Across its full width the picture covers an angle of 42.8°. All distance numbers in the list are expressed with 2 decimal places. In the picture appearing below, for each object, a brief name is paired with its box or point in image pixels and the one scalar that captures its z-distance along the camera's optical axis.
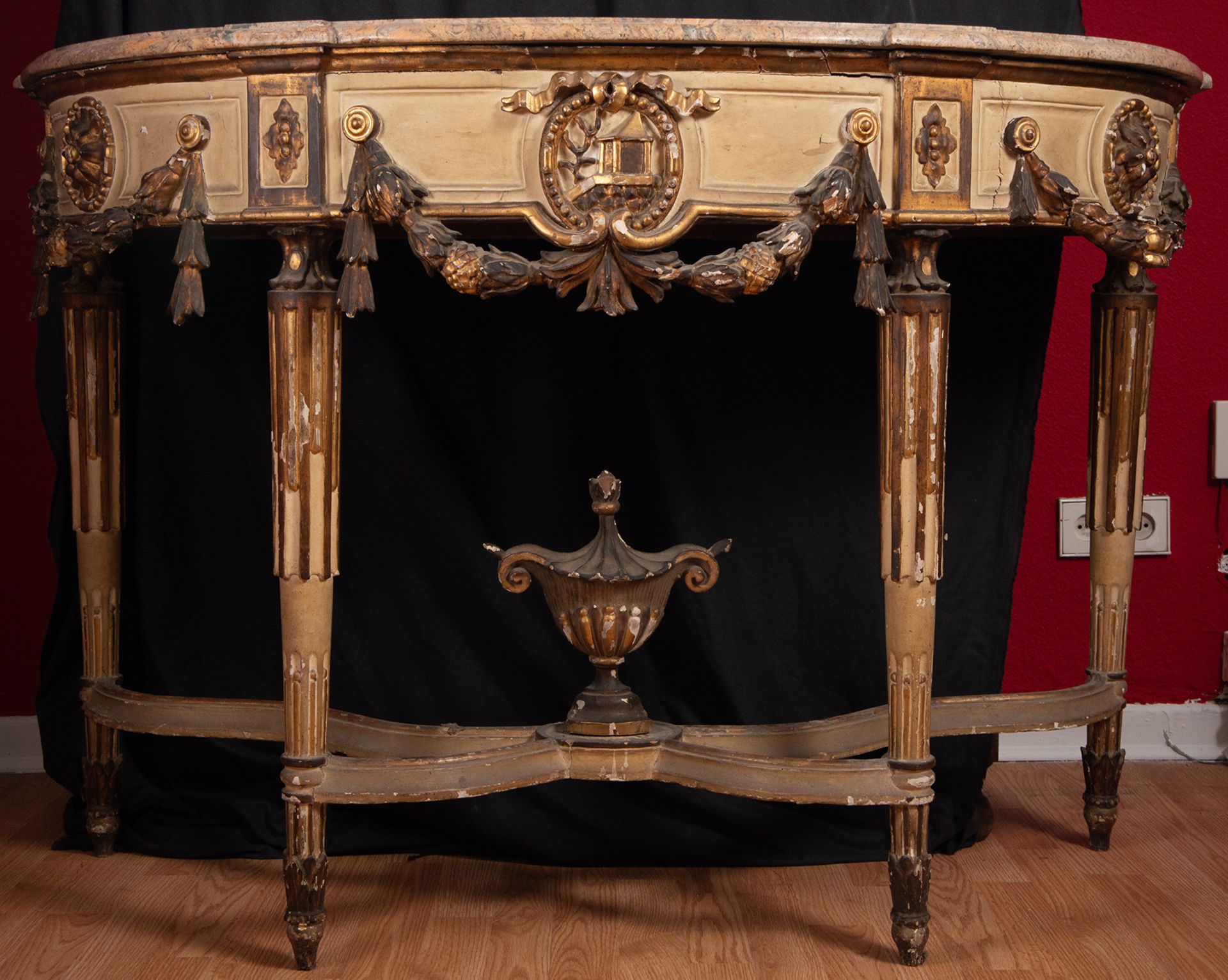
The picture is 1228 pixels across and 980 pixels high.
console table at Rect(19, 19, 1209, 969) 1.56
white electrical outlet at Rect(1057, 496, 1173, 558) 2.50
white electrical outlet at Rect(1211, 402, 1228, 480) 2.47
